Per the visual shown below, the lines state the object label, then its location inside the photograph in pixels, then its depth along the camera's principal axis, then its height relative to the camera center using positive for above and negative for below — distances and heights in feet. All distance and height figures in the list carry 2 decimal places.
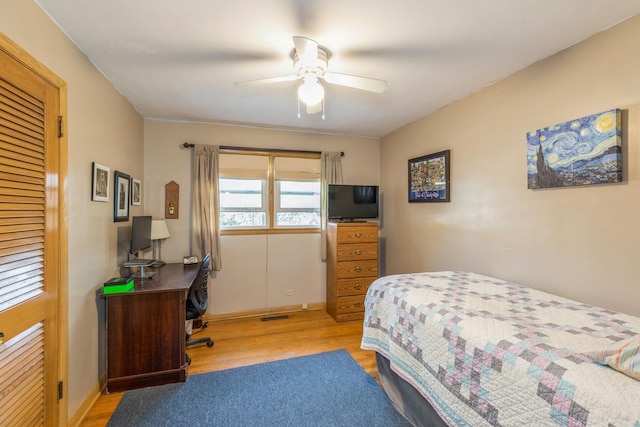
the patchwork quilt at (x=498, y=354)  3.15 -1.99
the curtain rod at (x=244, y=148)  11.33 +2.93
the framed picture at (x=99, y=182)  6.68 +0.89
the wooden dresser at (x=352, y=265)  11.66 -2.09
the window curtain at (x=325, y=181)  12.81 +1.62
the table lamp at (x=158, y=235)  10.00 -0.62
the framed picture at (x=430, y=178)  9.66 +1.38
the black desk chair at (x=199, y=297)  8.59 -2.55
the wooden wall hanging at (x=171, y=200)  11.23 +0.71
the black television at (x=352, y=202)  12.26 +0.62
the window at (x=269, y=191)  12.00 +1.16
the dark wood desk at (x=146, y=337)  7.20 -3.12
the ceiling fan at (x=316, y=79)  5.95 +3.01
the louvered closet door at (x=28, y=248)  4.10 -0.47
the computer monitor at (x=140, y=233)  8.50 -0.49
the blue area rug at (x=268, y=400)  6.15 -4.44
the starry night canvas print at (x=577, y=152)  5.37 +1.32
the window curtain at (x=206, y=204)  11.24 +0.53
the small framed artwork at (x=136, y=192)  9.45 +0.91
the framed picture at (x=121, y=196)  7.98 +0.65
